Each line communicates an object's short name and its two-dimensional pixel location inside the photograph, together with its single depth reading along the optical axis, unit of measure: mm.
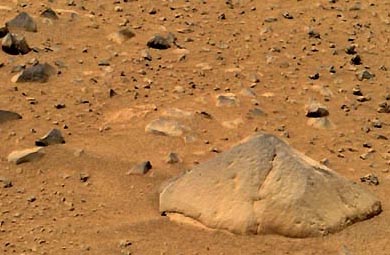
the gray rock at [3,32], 5212
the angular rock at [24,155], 3570
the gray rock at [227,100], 4418
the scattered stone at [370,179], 3547
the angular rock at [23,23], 5375
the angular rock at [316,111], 4355
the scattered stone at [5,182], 3355
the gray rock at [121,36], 5387
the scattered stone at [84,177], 3453
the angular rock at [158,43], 5324
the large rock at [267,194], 3041
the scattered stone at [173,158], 3670
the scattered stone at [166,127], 3997
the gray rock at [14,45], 4965
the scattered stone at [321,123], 4223
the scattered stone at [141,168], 3545
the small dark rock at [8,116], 4000
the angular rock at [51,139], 3746
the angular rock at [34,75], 4547
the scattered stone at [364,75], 5047
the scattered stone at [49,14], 5629
